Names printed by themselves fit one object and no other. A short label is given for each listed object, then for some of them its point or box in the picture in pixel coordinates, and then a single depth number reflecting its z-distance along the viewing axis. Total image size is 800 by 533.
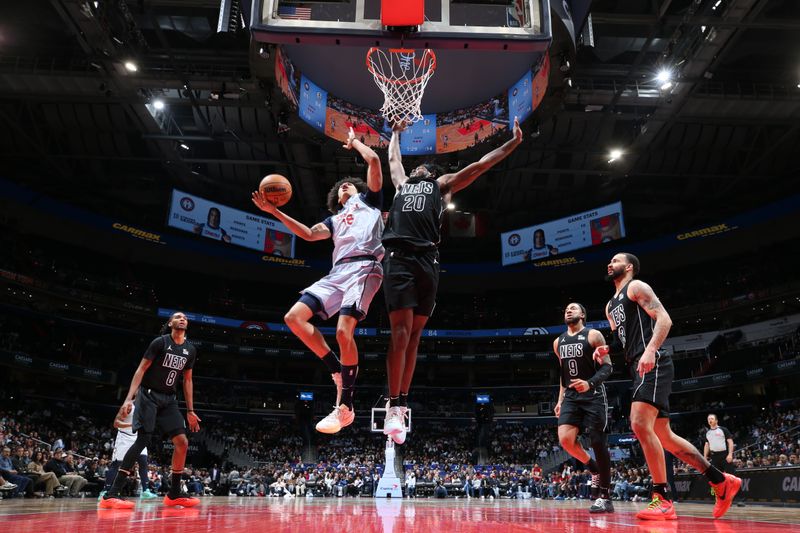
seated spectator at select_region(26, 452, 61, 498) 12.10
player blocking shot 4.37
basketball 5.18
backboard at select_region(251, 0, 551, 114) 5.95
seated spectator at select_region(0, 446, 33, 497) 11.33
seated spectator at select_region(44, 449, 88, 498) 12.60
